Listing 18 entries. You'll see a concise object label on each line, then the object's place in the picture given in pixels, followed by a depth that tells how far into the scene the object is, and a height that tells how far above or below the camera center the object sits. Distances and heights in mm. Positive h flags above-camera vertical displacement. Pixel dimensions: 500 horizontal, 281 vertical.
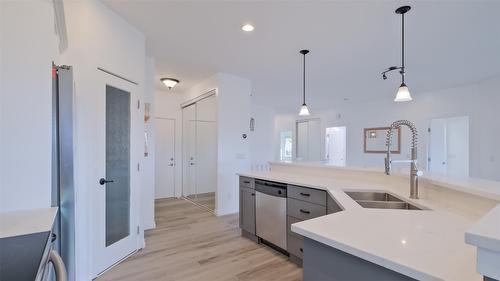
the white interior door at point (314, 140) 8383 -62
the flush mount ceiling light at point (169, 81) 4507 +1103
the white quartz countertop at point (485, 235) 539 -232
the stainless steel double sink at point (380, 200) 1835 -527
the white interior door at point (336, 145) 7695 -227
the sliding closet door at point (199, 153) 5258 -337
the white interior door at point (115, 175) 2316 -399
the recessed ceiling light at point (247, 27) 2679 +1283
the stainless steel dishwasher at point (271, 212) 2723 -898
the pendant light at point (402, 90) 2345 +515
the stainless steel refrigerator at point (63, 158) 1611 -139
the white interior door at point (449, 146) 5738 -198
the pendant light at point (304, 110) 3531 +424
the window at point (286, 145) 9446 -276
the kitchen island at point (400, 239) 797 -436
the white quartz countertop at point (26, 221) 960 -381
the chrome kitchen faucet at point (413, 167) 1782 -220
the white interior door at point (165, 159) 5633 -490
